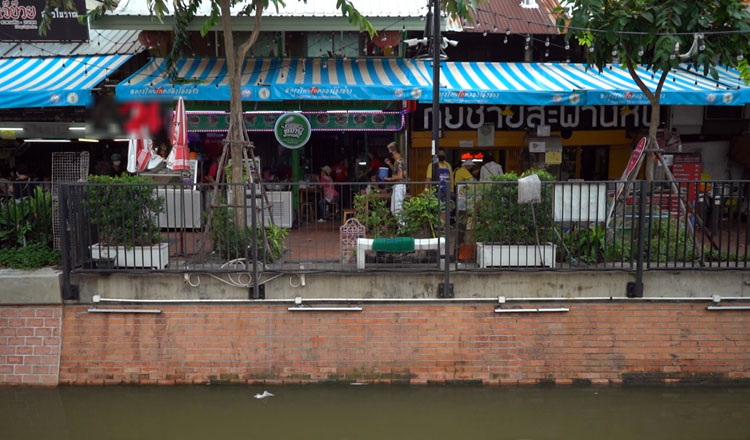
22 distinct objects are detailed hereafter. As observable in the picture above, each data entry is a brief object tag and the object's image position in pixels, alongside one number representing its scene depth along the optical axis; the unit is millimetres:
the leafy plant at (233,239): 7707
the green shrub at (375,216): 7922
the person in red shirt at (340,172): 13023
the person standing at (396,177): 8291
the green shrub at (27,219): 7969
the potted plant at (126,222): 7383
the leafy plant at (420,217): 7789
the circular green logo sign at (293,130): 11172
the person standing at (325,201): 9250
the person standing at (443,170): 11445
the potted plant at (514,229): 7480
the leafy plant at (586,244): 7504
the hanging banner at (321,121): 11953
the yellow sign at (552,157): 13227
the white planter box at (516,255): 7480
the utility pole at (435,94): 9153
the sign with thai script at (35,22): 12180
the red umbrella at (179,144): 8719
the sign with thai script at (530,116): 13172
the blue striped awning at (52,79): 11078
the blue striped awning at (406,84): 10852
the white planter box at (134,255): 7418
